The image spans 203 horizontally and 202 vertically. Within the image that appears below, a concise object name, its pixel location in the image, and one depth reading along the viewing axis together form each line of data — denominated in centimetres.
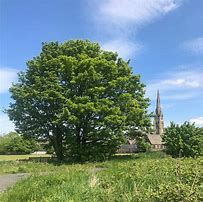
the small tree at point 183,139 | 2276
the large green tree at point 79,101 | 1999
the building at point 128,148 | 5040
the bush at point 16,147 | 4966
